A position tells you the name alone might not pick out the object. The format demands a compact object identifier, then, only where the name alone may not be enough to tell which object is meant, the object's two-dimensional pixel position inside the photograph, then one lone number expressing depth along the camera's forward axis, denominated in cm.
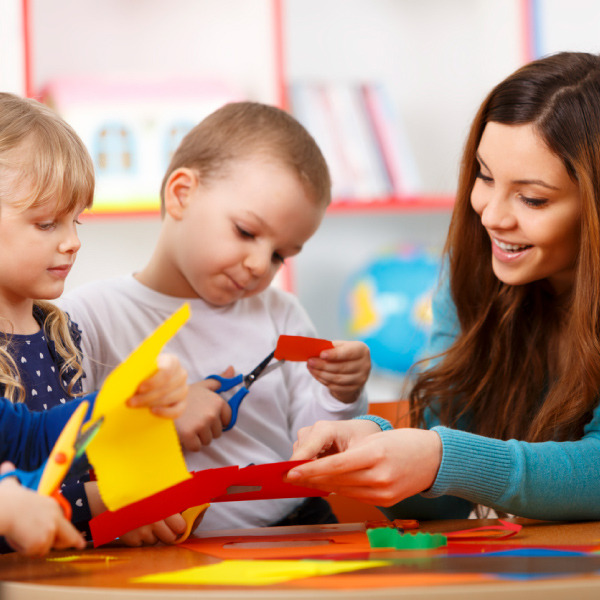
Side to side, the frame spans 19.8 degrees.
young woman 166
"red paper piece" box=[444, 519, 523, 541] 163
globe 289
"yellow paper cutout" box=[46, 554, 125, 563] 157
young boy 192
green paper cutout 158
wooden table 123
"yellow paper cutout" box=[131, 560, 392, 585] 143
